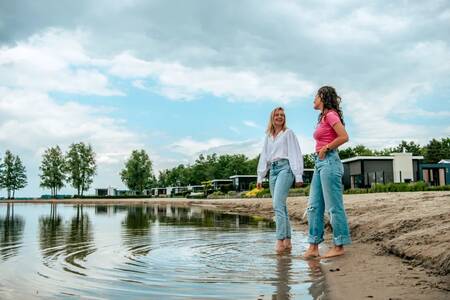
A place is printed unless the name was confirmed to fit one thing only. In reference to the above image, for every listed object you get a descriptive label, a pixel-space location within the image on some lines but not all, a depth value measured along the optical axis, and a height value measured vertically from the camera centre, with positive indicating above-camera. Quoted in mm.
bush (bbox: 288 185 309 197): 32912 -870
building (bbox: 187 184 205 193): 90850 -1010
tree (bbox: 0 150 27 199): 92625 +2670
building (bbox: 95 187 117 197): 105375 -1473
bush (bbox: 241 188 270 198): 36462 -1063
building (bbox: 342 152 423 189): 38656 +931
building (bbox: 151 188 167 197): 110750 -1808
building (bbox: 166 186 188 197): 98950 -1259
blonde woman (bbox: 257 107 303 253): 5648 +202
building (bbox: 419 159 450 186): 40562 +546
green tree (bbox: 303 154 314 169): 78425 +3307
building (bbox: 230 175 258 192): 66812 +28
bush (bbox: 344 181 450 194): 22875 -498
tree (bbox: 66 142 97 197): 87431 +3819
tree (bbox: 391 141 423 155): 86381 +6168
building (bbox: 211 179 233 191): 77056 +73
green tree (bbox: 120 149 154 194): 95938 +2626
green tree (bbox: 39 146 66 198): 87062 +2945
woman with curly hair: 4949 +28
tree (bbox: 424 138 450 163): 79062 +5012
